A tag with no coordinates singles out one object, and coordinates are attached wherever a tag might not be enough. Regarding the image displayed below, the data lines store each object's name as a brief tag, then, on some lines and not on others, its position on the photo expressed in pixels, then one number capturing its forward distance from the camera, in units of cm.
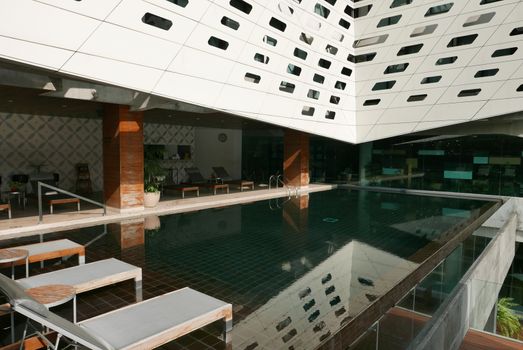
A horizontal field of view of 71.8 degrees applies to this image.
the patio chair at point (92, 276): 448
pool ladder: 1605
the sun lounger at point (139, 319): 293
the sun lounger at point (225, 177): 1704
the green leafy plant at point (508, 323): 891
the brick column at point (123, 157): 1079
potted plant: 1160
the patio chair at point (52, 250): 552
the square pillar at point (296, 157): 1845
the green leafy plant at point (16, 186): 1170
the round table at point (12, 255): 486
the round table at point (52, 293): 356
